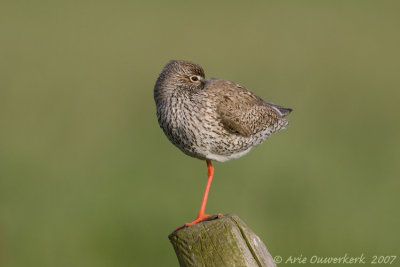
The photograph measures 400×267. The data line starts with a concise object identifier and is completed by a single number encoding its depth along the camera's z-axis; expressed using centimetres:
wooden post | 830
